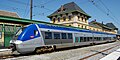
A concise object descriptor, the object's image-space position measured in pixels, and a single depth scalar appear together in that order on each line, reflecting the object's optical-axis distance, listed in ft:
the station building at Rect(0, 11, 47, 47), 59.36
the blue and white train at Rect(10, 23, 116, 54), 38.70
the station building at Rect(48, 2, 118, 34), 150.30
